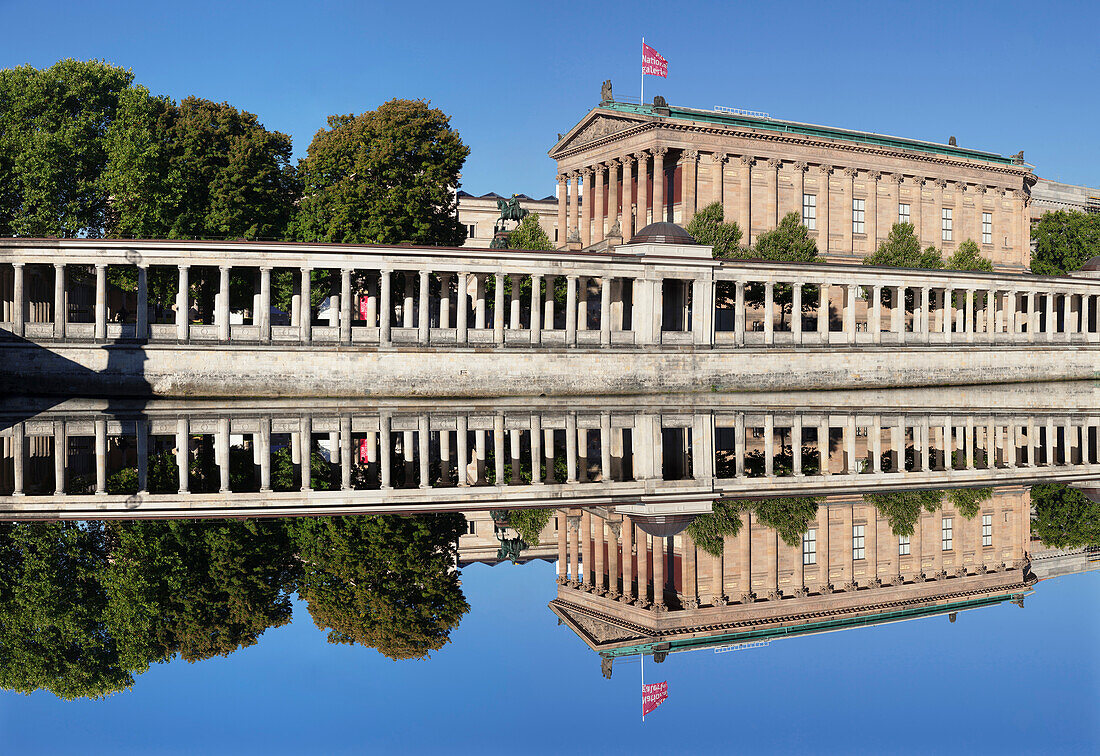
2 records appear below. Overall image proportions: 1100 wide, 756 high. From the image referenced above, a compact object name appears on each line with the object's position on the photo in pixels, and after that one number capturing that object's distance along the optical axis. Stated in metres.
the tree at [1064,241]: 104.06
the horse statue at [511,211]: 83.00
